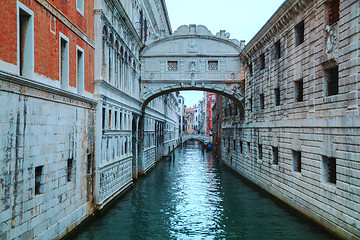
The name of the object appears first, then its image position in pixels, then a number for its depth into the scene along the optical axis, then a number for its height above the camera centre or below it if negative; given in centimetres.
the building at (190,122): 12838 +331
